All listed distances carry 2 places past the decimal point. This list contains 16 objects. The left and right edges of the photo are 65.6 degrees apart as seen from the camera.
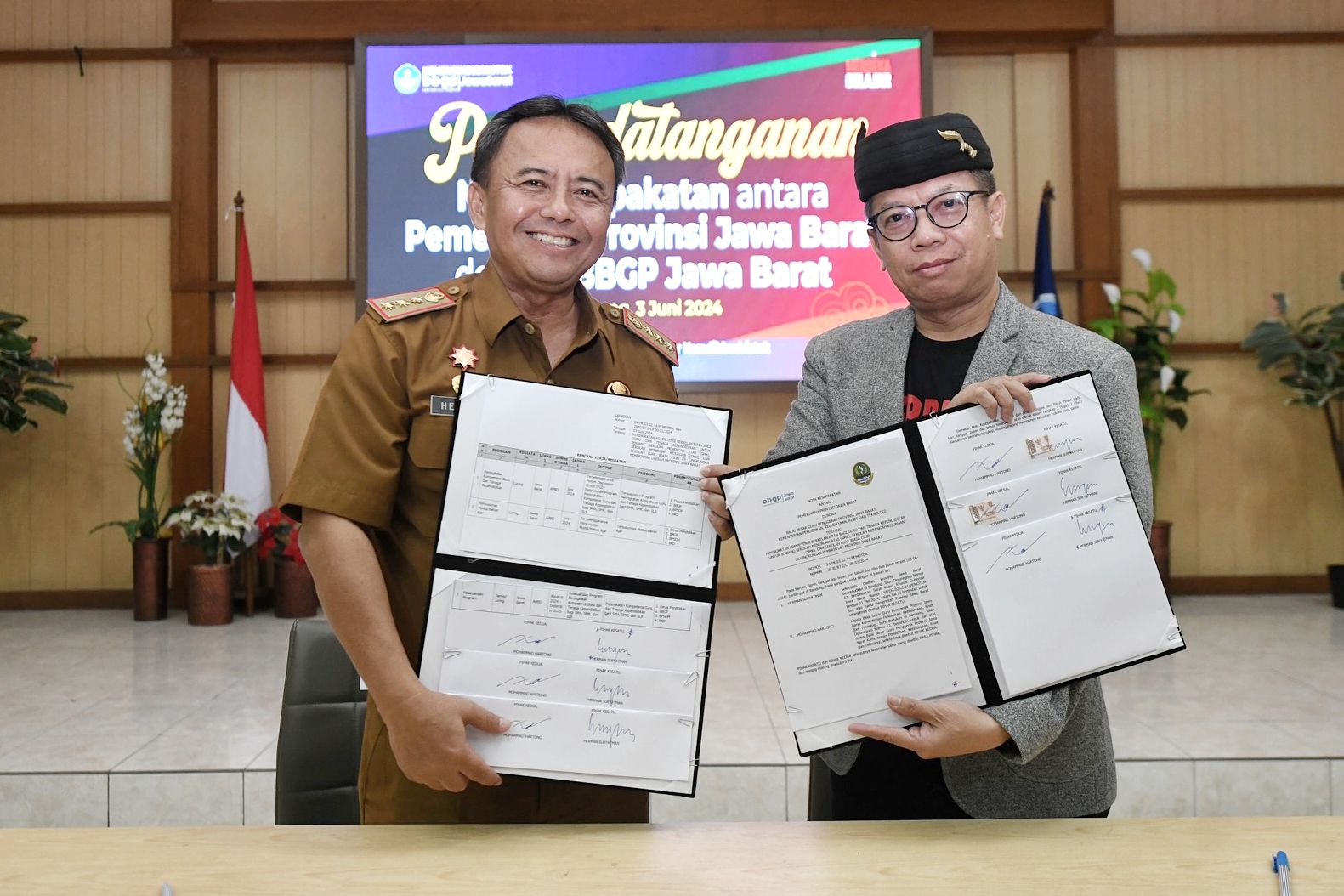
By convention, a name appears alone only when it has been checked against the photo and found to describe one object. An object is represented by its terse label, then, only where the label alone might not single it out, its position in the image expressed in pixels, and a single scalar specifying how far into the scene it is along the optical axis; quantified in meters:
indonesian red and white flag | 5.17
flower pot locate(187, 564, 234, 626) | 4.86
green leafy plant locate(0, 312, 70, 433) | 4.84
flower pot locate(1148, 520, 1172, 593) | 5.11
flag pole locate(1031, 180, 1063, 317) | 5.18
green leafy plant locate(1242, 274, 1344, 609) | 5.00
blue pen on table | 0.94
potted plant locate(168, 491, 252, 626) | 4.83
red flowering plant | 4.96
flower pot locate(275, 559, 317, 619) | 4.97
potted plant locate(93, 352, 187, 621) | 5.02
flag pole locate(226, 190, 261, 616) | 5.09
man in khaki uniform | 1.19
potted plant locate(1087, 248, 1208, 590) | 5.14
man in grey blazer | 1.25
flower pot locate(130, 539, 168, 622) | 5.02
